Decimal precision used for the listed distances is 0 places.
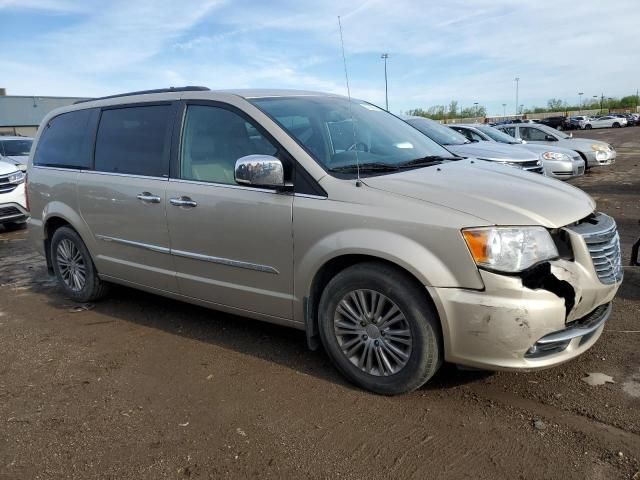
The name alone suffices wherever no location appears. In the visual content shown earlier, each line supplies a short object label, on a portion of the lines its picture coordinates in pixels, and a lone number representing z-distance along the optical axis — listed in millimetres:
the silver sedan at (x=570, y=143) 15266
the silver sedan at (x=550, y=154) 12430
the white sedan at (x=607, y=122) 58219
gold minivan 2857
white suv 9062
